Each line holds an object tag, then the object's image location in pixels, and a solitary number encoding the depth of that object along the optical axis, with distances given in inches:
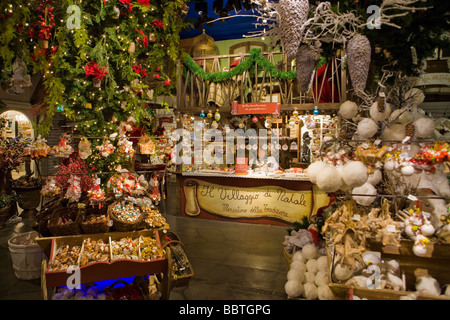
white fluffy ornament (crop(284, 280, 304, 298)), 109.3
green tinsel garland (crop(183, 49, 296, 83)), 225.0
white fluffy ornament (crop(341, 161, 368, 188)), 73.2
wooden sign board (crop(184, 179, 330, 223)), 223.5
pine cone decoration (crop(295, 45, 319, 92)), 79.4
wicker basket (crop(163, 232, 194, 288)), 131.0
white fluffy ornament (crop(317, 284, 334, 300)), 103.7
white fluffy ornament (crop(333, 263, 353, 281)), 82.9
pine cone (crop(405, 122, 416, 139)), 85.2
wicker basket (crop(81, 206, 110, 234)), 116.9
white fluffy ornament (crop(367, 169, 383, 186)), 90.4
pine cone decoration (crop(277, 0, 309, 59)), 71.4
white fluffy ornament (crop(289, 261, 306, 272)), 115.3
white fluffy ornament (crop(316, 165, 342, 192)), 75.2
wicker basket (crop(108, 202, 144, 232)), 120.2
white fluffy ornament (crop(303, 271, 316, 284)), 112.3
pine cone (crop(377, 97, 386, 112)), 86.2
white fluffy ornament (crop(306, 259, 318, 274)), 113.7
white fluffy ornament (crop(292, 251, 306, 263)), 119.7
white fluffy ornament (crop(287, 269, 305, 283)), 112.4
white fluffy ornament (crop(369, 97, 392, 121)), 87.1
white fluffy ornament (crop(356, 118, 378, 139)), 88.0
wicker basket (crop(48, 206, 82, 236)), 113.9
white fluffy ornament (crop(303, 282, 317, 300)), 109.3
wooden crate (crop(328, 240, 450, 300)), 75.2
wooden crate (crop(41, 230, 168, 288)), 101.1
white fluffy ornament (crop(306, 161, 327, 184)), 79.2
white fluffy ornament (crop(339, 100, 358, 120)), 95.5
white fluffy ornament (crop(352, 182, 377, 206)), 88.3
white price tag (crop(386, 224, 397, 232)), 79.5
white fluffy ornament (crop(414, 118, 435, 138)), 84.7
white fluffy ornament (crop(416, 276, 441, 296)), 78.4
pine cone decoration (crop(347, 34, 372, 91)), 69.3
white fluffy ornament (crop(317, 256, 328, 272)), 112.0
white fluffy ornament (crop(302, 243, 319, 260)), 120.3
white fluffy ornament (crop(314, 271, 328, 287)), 107.7
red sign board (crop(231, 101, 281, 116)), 225.6
